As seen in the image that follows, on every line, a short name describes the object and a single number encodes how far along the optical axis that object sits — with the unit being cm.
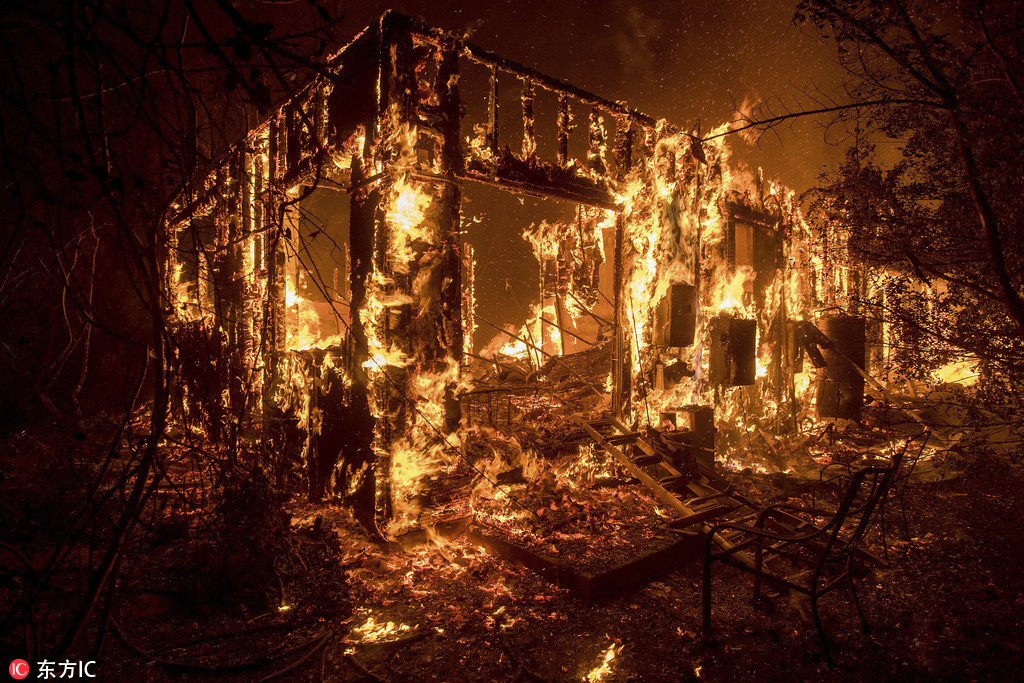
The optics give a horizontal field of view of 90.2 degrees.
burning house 630
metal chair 412
